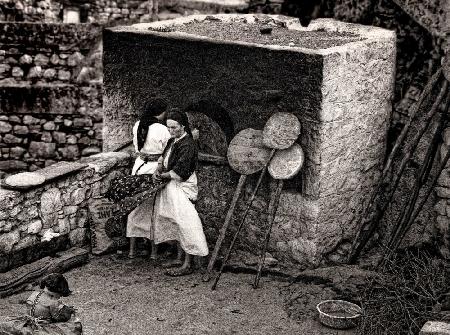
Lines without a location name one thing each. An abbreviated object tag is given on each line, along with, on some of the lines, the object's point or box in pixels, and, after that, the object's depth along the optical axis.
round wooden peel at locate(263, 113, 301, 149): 8.41
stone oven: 8.41
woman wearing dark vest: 8.57
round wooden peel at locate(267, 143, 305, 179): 8.45
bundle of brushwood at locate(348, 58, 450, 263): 8.59
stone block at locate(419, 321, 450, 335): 6.18
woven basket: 7.68
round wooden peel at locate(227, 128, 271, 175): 8.66
